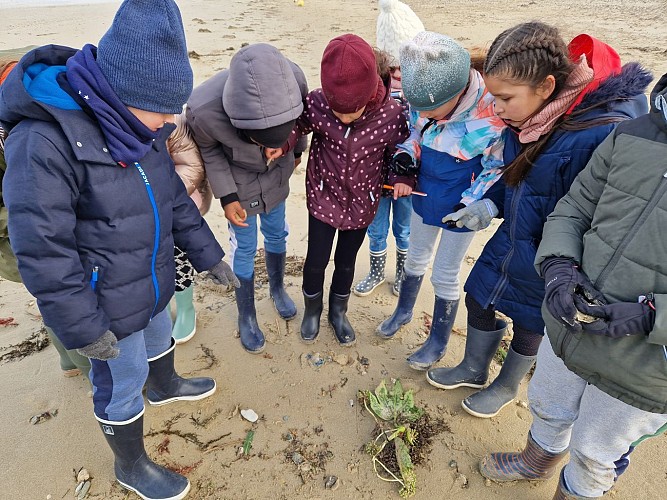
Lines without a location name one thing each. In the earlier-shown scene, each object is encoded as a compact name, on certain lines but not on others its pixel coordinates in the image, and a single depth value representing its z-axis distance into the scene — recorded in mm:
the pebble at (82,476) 2335
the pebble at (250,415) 2656
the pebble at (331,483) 2331
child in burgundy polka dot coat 2266
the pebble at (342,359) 3035
